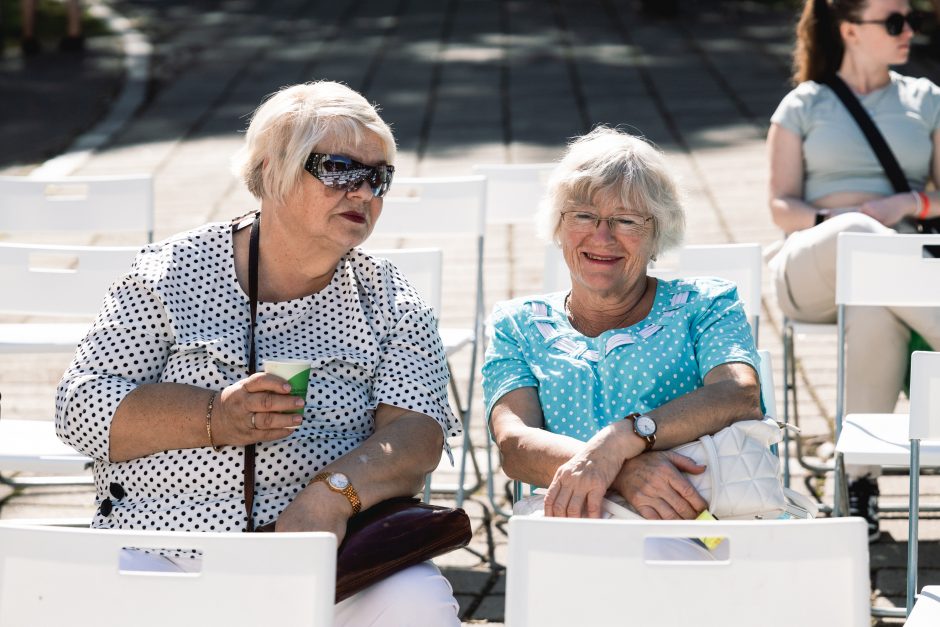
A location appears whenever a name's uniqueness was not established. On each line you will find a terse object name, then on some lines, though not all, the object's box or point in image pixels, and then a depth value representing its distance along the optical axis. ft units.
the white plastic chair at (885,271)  22.39
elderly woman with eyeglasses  17.85
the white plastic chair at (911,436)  16.86
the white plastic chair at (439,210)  28.05
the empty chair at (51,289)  23.86
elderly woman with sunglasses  16.26
